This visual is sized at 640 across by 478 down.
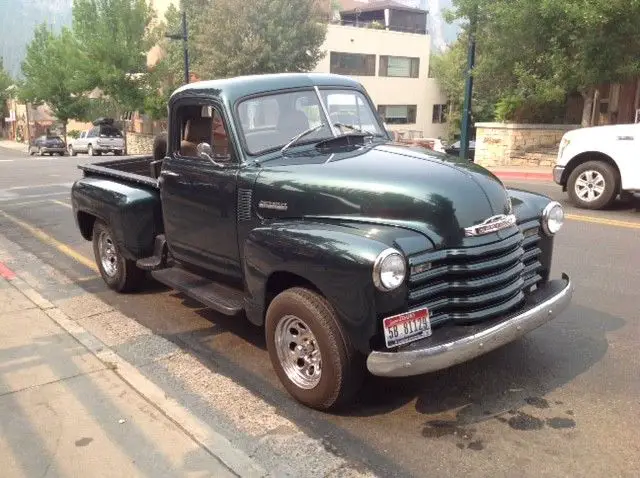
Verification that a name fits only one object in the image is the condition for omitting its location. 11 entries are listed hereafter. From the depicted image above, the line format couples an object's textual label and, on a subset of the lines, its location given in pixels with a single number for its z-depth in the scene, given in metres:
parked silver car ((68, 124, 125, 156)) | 38.59
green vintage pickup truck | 3.51
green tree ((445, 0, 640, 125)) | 15.04
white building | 43.75
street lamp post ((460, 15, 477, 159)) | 17.58
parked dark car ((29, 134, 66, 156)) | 40.88
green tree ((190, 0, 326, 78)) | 32.31
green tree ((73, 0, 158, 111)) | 40.44
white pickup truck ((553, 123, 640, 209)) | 9.45
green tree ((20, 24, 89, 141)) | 48.91
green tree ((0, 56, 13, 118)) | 74.88
